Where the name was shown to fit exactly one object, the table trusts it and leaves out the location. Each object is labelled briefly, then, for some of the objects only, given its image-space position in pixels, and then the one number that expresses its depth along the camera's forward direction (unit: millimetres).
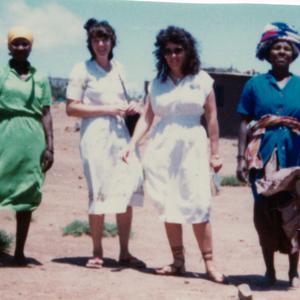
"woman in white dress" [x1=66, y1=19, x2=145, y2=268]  5496
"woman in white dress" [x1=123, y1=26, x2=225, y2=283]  5223
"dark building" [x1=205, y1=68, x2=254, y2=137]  25016
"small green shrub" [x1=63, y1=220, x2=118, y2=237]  7172
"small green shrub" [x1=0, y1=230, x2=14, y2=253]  6039
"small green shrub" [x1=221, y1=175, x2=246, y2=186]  12375
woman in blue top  4938
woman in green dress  5379
